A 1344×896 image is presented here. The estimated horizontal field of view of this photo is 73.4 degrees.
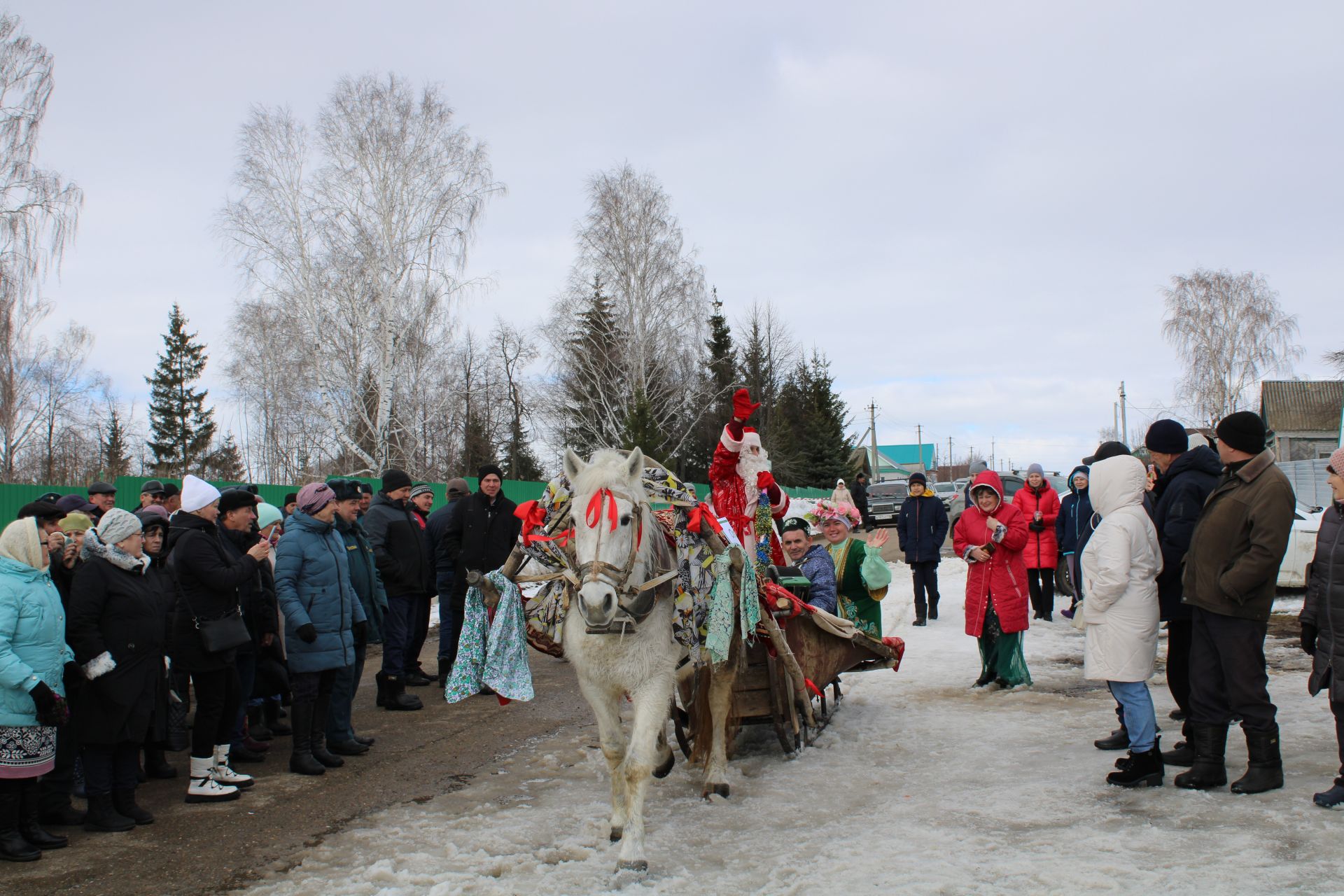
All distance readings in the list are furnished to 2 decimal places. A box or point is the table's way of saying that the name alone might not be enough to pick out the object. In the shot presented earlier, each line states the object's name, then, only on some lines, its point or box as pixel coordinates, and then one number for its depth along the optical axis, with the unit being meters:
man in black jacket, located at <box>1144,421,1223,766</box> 5.43
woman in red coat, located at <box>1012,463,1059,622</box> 11.23
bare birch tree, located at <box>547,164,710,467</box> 32.28
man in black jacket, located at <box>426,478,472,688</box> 9.16
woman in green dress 7.66
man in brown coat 4.63
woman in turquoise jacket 4.46
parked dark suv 31.50
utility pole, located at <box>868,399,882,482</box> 64.12
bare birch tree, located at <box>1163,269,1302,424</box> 45.34
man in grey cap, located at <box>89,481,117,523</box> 7.97
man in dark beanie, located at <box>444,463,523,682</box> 9.23
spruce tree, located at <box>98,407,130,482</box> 45.56
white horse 4.20
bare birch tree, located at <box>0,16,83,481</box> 21.67
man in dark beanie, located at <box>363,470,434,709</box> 8.28
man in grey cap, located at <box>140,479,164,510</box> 8.43
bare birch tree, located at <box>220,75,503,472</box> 26.97
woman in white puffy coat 5.05
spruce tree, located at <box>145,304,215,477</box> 42.41
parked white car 11.87
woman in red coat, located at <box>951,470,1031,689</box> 7.77
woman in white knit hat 5.49
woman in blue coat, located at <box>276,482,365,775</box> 6.00
